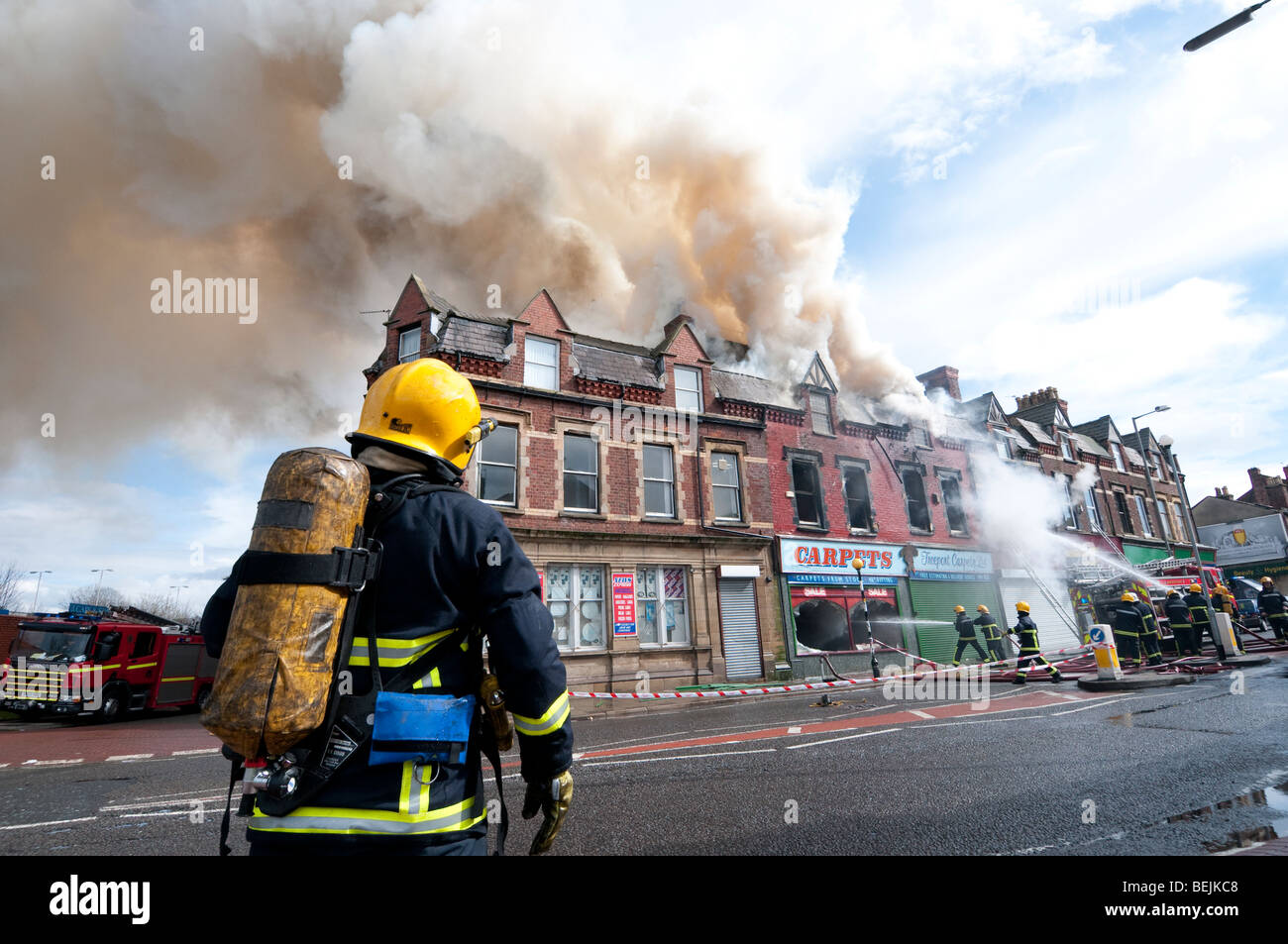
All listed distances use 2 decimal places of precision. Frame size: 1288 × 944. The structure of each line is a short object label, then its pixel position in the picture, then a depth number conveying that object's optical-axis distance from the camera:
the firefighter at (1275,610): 14.88
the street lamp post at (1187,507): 18.04
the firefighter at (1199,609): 14.66
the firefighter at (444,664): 1.53
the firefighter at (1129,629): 13.02
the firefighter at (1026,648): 12.30
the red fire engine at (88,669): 13.72
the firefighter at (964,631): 13.39
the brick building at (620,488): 14.67
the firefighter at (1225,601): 15.28
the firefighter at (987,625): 13.01
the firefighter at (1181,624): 14.20
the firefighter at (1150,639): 12.87
